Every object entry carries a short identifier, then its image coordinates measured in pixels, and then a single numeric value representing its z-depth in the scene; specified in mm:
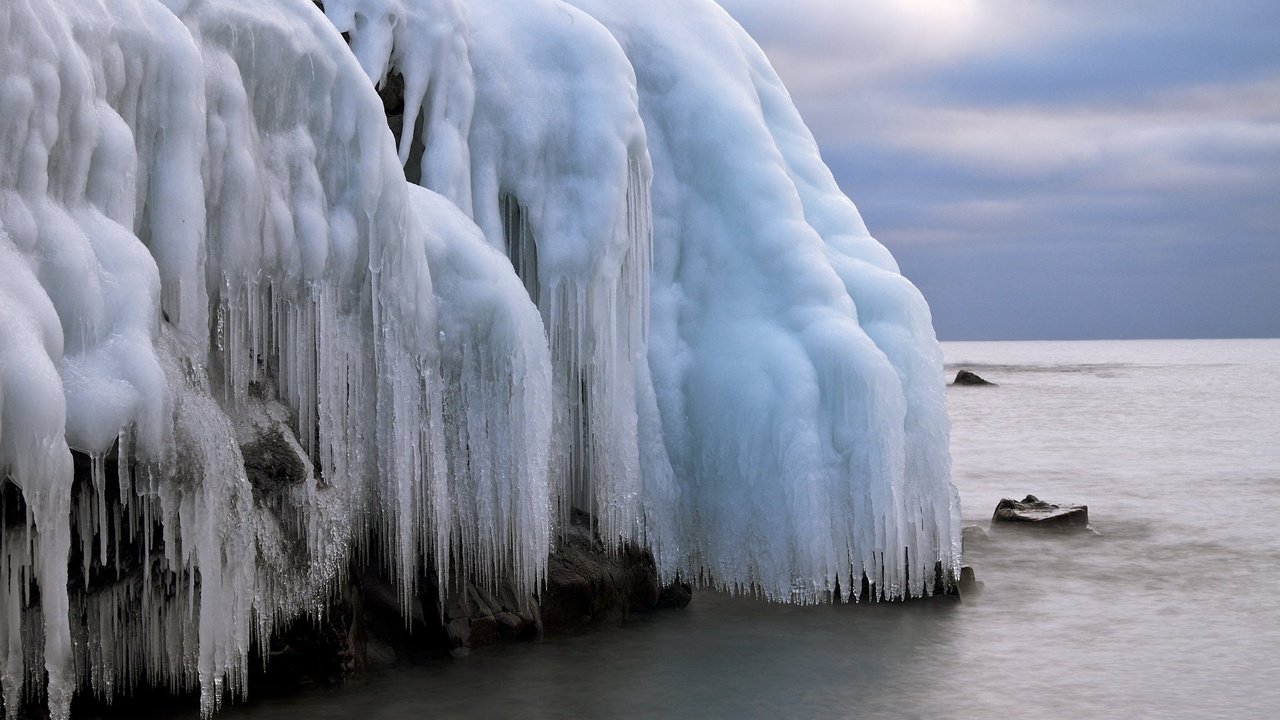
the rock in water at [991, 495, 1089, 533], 12492
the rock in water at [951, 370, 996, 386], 45625
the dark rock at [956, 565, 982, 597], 9266
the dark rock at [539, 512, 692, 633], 7566
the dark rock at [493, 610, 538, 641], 7270
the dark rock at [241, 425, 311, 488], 5477
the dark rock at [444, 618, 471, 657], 6988
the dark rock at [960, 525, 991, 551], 11578
